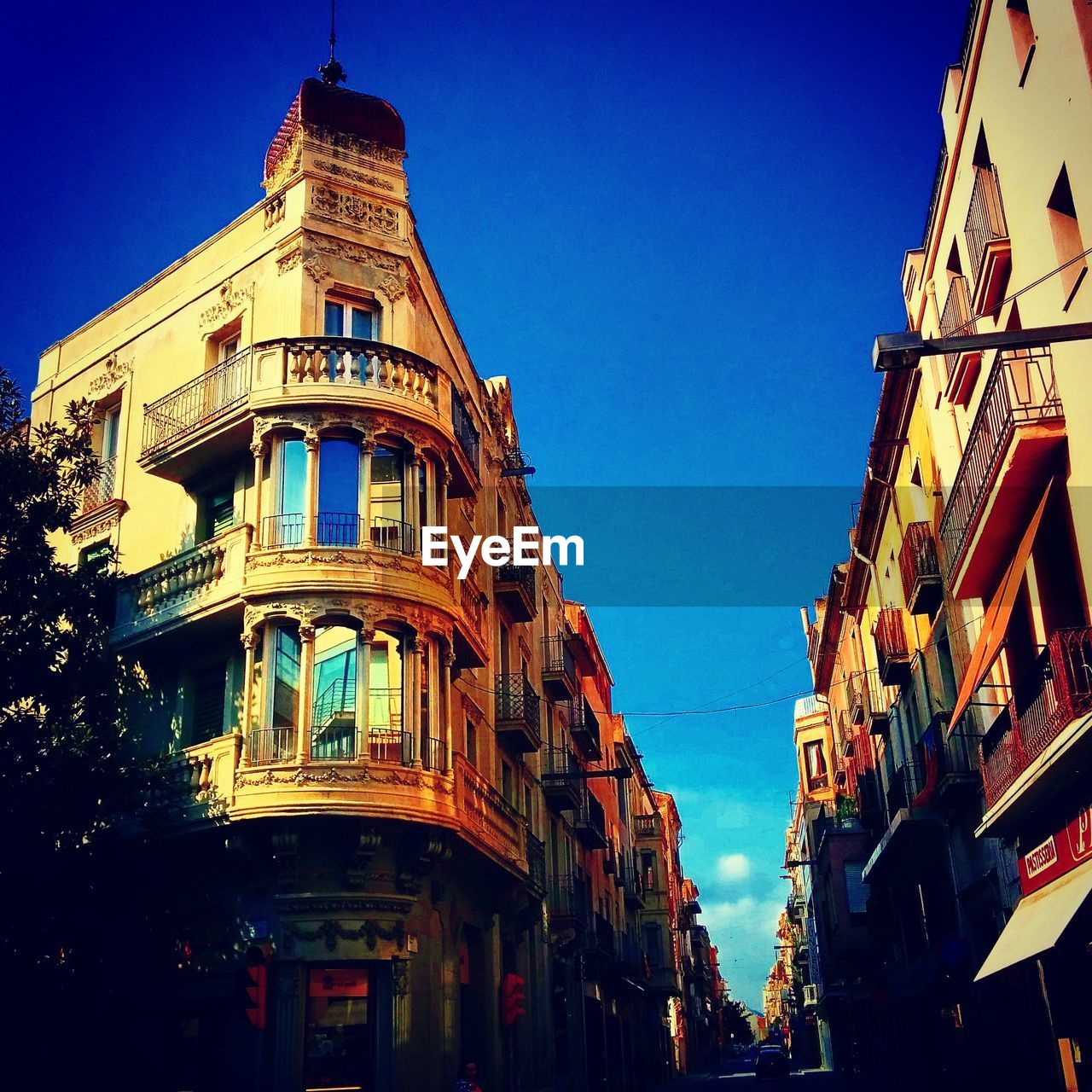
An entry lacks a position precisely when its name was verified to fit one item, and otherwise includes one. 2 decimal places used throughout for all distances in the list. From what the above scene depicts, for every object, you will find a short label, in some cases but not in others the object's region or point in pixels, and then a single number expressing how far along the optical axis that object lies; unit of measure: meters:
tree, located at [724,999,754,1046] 171.75
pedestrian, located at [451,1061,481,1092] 18.02
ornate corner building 18.30
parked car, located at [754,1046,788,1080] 61.16
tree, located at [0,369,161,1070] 16.55
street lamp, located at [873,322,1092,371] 9.51
